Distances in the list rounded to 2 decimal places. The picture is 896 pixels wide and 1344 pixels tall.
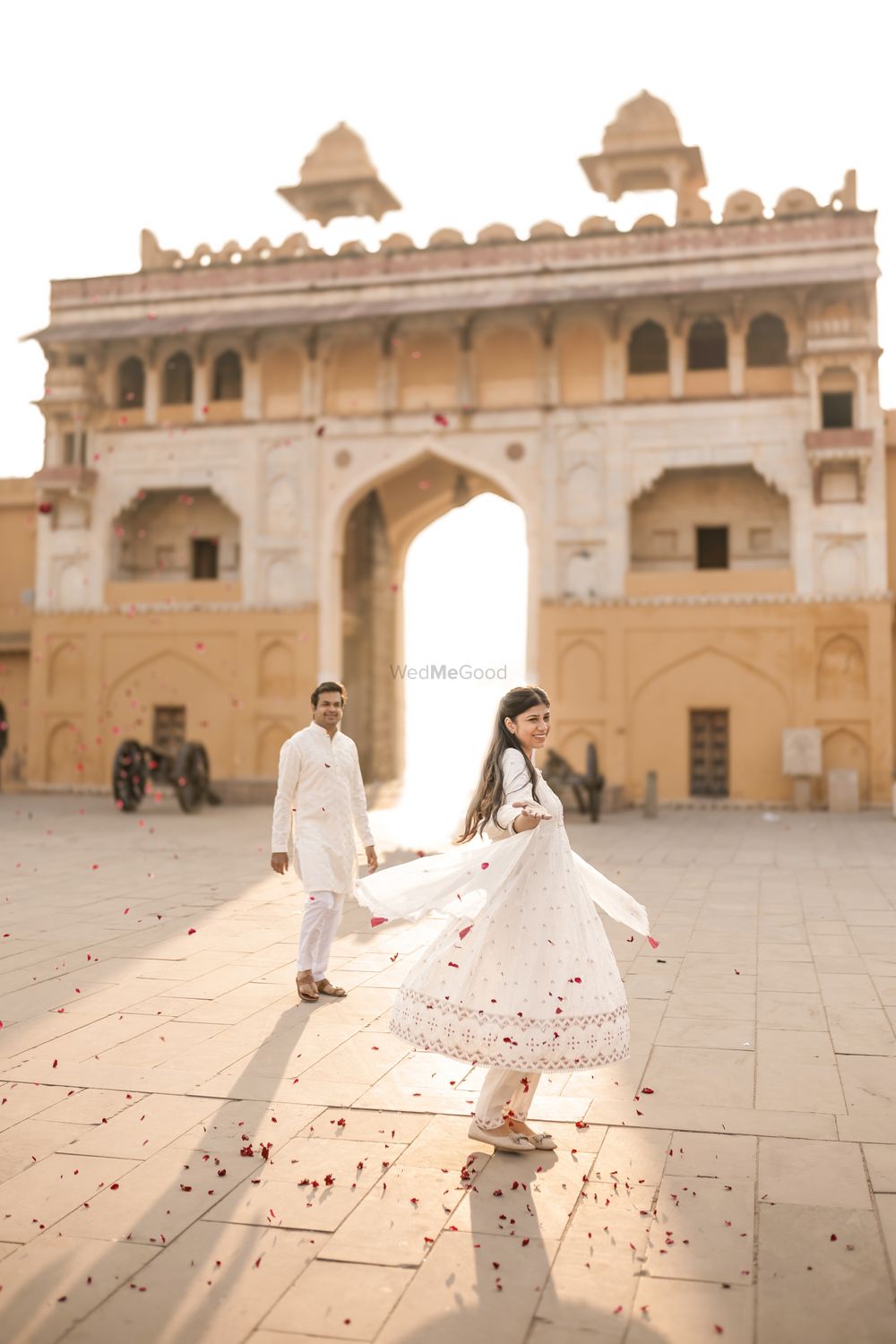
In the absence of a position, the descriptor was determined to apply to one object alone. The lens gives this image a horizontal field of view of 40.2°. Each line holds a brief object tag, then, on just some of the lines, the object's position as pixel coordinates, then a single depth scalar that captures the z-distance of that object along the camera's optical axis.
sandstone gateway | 18.84
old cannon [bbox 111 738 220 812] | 16.88
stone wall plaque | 18.12
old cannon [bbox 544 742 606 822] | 16.36
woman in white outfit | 3.80
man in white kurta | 5.98
